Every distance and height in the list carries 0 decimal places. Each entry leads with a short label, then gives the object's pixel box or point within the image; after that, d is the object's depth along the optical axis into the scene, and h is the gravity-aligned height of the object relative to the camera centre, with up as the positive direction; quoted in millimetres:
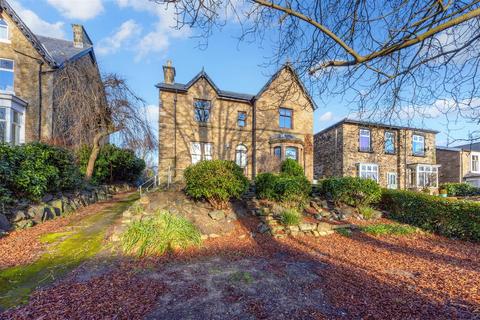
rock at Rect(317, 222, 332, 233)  6680 -1876
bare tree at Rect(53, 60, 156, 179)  9367 +2240
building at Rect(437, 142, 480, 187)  22781 -78
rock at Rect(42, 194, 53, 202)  7520 -1149
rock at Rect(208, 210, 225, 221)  6906 -1563
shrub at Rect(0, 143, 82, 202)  6238 -180
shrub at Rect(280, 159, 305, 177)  13866 -241
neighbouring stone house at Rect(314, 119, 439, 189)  18812 +371
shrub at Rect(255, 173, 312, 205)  8102 -918
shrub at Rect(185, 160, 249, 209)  7121 -564
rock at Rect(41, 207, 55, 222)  6928 -1580
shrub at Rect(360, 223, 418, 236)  6836 -2021
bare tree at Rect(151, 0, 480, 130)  3055 +1883
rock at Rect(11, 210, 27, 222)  6161 -1445
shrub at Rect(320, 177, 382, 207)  8930 -1080
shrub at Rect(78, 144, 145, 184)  11656 -4
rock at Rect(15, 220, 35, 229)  6102 -1657
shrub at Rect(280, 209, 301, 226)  6730 -1628
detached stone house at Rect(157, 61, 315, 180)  15445 +2621
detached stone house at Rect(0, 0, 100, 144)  13039 +5346
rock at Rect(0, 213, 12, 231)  5670 -1524
